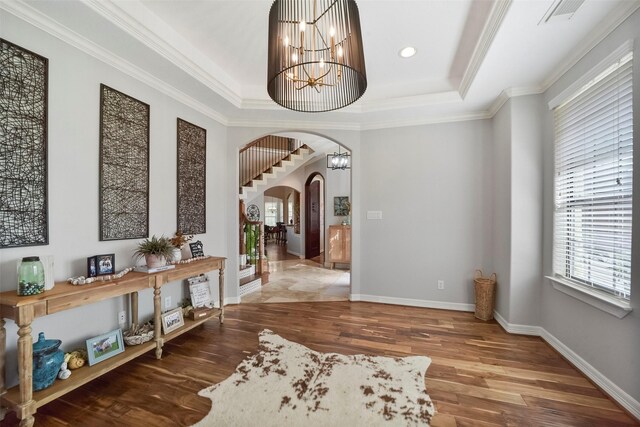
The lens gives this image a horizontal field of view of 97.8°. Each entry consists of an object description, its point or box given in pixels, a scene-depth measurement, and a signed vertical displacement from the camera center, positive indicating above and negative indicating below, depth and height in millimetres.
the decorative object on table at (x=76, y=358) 2018 -1071
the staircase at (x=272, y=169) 6629 +1101
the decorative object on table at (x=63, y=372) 1898 -1086
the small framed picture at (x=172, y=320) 2688 -1067
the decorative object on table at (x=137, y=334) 2422 -1080
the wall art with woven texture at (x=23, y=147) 1834 +458
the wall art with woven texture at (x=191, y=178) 3314 +443
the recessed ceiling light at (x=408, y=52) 2826 +1668
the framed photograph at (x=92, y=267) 2197 -425
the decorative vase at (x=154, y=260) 2549 -431
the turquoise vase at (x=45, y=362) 1770 -959
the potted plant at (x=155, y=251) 2555 -354
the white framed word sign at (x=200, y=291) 3240 -929
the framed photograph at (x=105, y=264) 2257 -415
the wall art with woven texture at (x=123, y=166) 2445 +445
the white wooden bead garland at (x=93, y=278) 2049 -505
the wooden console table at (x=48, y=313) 1637 -715
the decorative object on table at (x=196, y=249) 3293 -424
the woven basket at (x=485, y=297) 3441 -1044
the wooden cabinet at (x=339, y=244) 6695 -748
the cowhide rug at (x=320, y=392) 1782 -1310
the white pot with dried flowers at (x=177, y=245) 2920 -330
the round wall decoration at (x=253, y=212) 7871 +34
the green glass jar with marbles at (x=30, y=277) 1737 -398
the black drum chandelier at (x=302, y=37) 1713 +1105
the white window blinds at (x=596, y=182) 1974 +245
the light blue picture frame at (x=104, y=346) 2117 -1050
